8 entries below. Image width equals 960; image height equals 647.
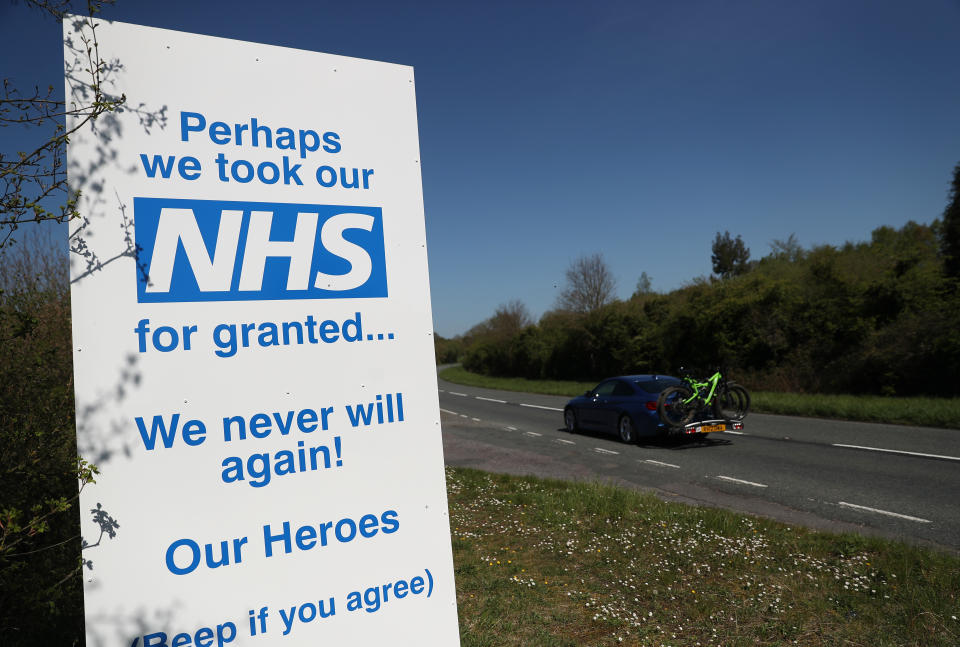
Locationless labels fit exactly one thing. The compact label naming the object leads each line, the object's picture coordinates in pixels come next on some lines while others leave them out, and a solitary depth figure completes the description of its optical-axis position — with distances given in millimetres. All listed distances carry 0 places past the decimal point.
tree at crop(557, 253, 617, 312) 41031
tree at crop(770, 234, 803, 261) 30303
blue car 11656
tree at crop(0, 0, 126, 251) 2006
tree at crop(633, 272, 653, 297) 47444
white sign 1969
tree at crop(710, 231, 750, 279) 72750
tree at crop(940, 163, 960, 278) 15430
